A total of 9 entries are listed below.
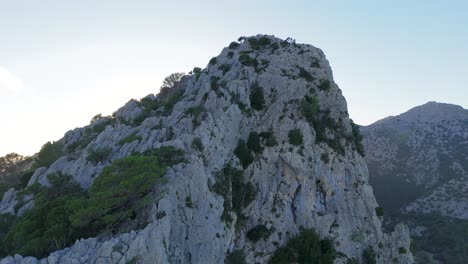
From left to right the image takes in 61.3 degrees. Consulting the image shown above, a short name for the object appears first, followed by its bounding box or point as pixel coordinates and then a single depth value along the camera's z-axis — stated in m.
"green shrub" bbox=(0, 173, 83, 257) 37.59
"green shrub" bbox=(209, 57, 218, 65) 85.48
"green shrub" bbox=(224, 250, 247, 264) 49.03
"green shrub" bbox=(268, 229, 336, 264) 54.41
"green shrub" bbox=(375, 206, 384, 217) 68.75
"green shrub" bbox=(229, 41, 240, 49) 86.62
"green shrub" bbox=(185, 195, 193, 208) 44.50
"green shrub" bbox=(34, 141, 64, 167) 72.62
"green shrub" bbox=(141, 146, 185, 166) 46.62
